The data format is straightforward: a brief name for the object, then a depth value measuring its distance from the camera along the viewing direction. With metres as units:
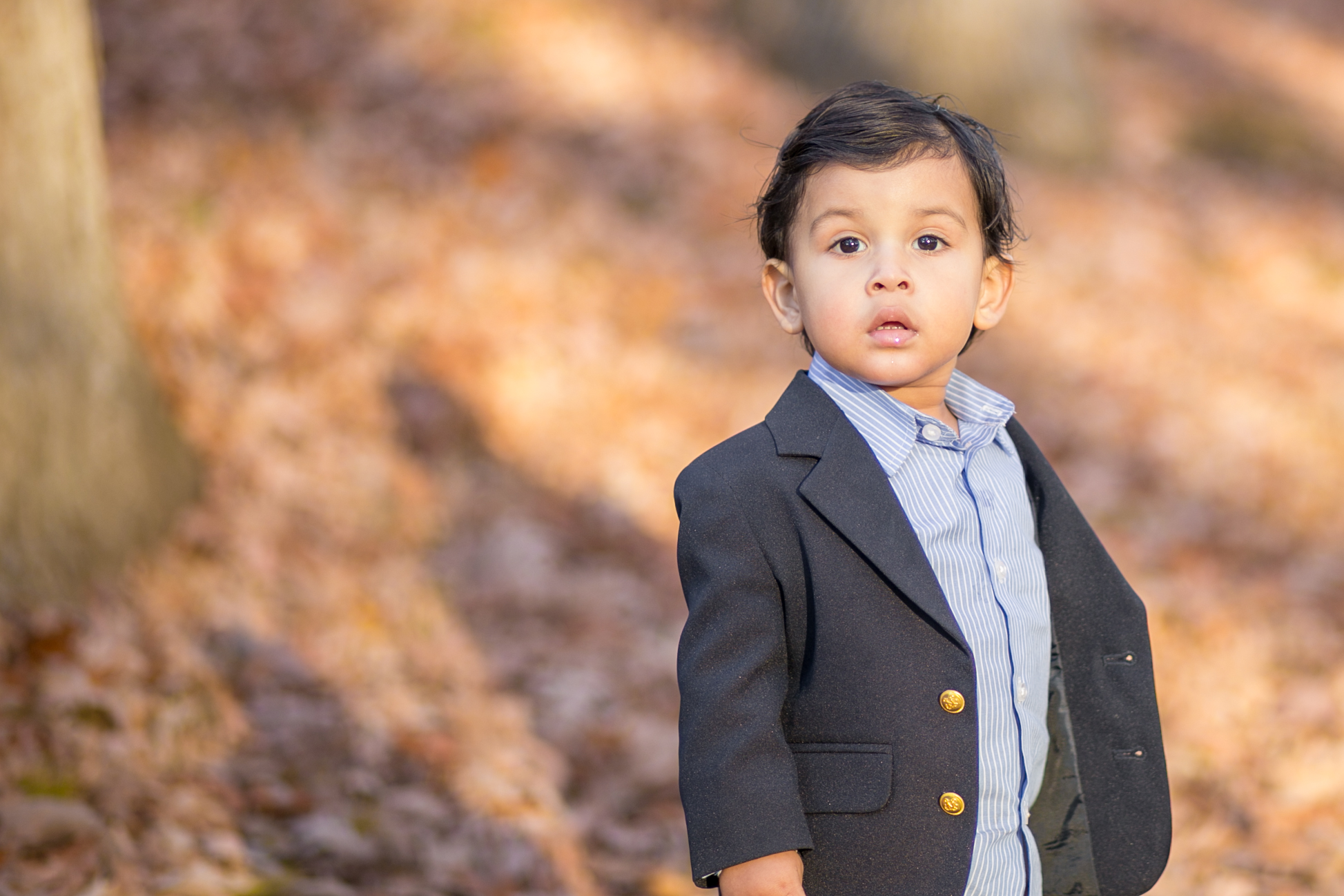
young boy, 3.85
